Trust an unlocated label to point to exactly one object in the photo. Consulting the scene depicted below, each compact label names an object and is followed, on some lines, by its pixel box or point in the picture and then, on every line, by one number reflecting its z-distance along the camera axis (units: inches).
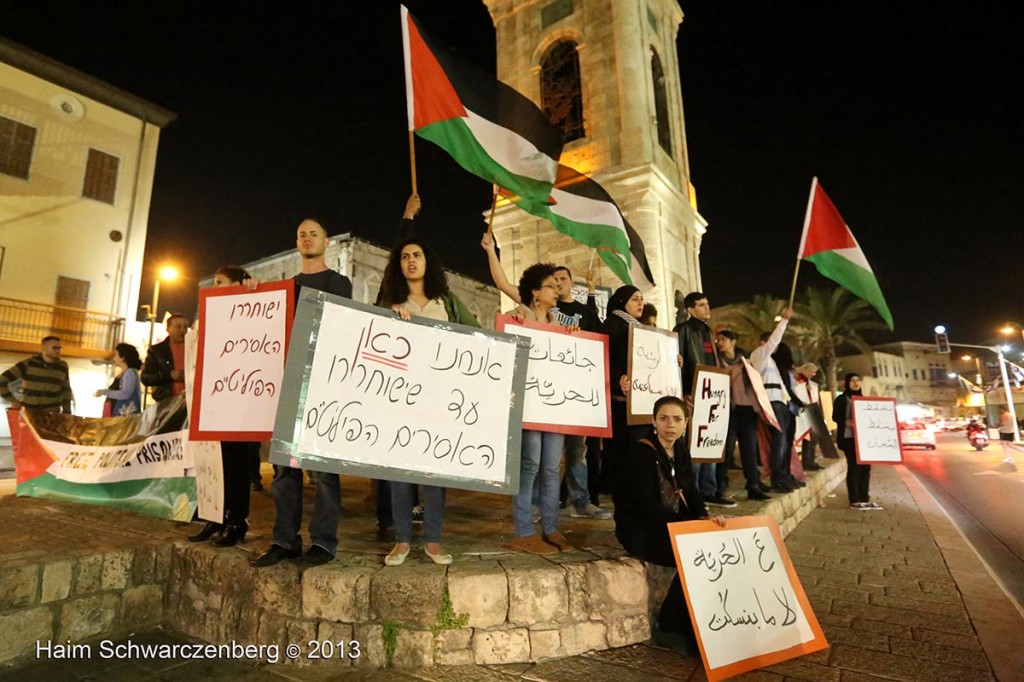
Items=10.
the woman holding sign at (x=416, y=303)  113.4
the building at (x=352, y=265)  781.9
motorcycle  689.0
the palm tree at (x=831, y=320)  1069.8
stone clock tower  616.1
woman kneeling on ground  109.9
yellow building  633.6
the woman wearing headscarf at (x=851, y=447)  269.0
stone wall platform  103.4
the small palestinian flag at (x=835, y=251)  259.9
